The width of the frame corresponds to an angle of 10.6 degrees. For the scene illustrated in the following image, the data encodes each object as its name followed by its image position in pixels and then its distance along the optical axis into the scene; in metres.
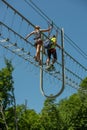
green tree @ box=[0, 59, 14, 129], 46.84
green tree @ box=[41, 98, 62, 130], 49.44
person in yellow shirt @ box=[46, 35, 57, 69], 18.90
